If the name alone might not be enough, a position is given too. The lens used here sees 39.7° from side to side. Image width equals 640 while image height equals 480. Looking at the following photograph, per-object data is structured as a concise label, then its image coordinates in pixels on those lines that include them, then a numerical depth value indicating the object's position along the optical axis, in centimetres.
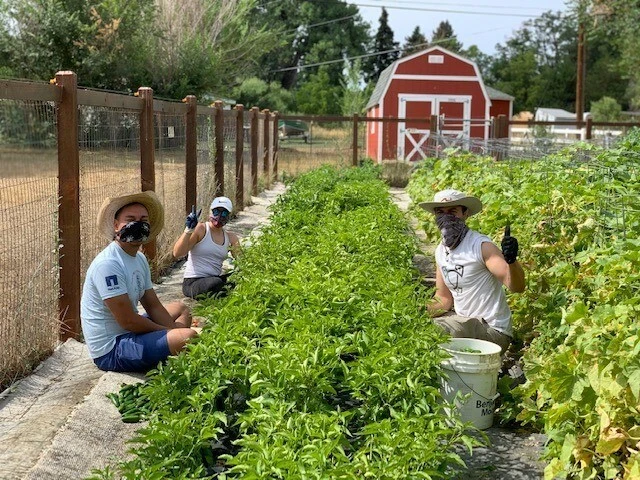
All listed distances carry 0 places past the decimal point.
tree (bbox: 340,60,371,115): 4291
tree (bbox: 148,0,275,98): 2795
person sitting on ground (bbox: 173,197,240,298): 789
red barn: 3447
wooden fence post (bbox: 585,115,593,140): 2498
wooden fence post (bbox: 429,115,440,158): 2355
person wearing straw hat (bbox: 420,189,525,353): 577
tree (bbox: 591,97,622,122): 5047
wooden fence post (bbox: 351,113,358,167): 2435
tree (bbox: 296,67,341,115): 5684
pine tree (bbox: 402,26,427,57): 8129
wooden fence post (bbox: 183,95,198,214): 1104
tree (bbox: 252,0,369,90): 6888
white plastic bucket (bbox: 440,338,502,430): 501
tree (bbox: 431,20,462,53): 7894
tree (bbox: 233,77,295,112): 4715
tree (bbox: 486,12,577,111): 7025
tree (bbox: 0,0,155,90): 2519
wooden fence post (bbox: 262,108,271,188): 2075
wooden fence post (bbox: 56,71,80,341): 627
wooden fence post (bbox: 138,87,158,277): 880
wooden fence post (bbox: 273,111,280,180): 2273
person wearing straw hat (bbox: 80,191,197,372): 536
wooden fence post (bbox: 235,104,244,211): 1568
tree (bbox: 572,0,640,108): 2614
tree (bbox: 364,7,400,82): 7675
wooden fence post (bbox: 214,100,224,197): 1359
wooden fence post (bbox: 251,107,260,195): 1825
